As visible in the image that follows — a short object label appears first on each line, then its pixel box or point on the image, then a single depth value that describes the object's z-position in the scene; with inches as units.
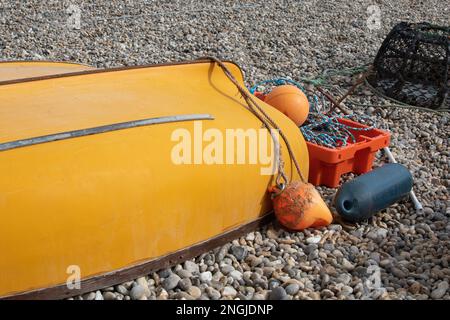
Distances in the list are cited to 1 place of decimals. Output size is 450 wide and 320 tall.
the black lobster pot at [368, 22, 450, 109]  222.8
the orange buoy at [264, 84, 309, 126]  162.2
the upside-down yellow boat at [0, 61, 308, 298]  99.9
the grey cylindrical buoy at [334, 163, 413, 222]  137.9
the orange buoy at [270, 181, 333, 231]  129.6
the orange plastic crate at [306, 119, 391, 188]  152.5
